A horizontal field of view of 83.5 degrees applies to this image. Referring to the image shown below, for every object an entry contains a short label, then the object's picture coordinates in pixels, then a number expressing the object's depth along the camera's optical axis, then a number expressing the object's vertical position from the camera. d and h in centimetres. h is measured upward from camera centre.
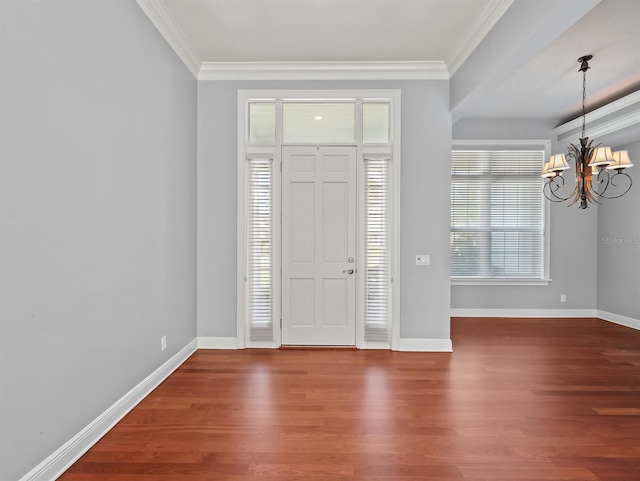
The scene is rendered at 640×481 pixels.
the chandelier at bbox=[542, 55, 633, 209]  372 +84
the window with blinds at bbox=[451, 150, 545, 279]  564 +40
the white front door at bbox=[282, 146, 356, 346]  408 -8
